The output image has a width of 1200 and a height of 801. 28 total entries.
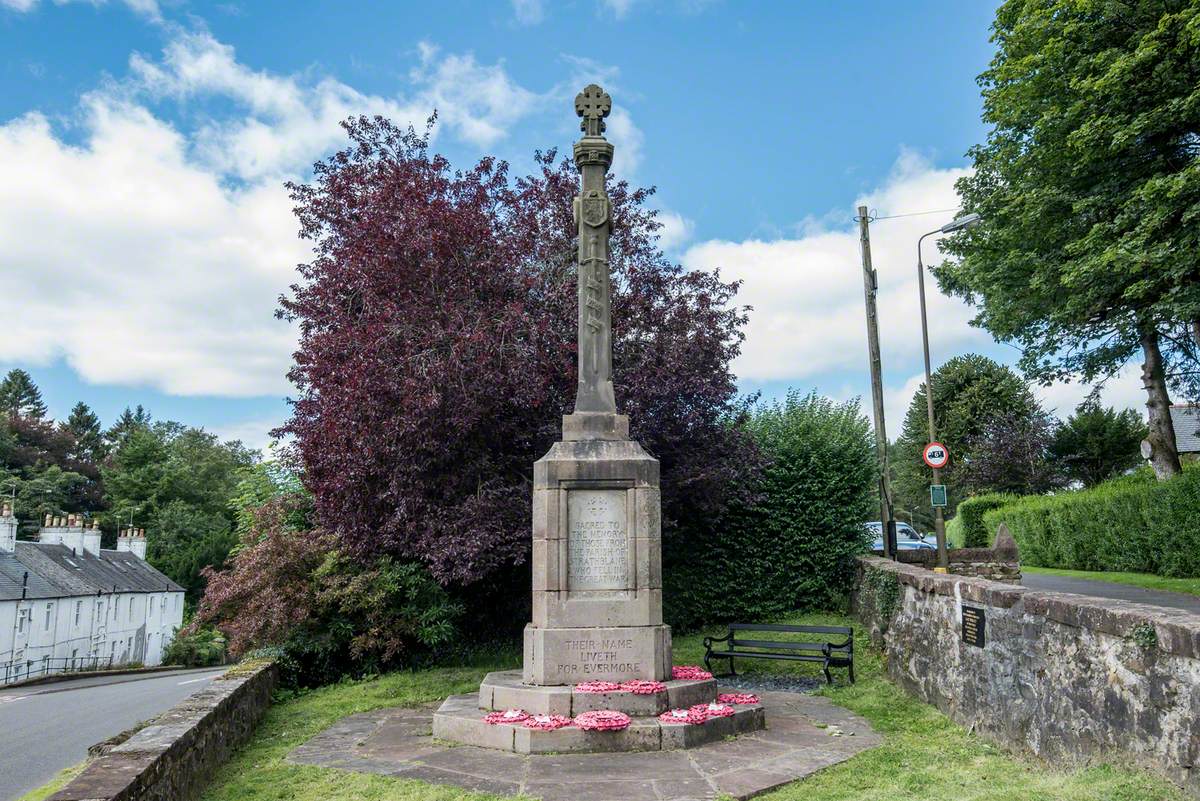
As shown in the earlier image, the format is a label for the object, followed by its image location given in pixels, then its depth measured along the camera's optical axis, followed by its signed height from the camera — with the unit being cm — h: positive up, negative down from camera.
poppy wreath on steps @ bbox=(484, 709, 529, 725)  787 -140
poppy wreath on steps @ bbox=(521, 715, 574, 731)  757 -140
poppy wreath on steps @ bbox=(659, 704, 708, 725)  785 -141
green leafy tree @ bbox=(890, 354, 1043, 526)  4350 +768
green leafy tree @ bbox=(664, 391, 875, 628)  1583 +16
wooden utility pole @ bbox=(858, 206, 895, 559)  1642 +354
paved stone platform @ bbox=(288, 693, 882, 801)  643 -165
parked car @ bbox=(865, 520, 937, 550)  2168 +62
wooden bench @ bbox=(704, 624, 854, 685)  1106 -124
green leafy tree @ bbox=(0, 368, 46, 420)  8206 +1654
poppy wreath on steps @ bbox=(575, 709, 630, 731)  757 -138
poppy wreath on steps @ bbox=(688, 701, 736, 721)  809 -139
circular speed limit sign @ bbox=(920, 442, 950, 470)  1647 +195
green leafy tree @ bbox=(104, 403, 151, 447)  8319 +1395
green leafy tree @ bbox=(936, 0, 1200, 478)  1537 +747
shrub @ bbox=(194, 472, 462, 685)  1232 -64
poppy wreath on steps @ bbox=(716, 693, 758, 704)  887 -140
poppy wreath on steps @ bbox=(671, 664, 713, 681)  894 -115
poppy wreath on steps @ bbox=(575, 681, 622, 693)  812 -117
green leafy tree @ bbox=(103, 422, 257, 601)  5406 +496
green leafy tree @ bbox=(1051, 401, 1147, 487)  3862 +500
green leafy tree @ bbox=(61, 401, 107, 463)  7738 +1213
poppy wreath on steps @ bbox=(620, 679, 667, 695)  812 -117
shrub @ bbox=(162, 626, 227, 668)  4447 -433
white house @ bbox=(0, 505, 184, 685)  3238 -161
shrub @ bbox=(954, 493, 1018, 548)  3372 +172
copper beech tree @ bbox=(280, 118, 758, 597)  1228 +302
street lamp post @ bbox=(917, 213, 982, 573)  1677 +512
